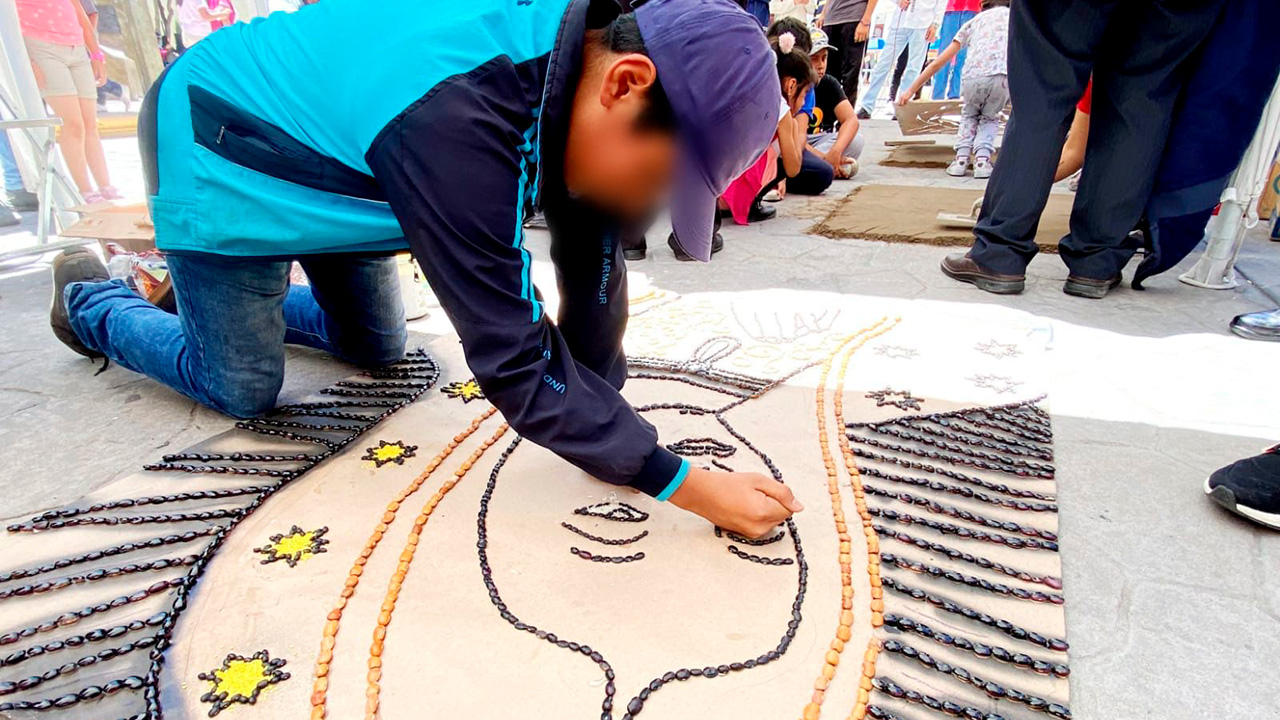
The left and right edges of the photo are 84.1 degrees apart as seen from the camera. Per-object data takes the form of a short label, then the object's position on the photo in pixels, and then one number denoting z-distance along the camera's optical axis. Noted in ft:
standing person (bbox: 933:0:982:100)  24.89
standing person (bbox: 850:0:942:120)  27.78
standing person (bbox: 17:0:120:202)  11.75
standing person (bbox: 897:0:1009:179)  16.96
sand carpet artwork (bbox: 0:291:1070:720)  3.49
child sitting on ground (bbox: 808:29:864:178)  17.34
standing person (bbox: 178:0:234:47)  15.15
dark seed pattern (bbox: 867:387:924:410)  6.39
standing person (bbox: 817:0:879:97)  23.32
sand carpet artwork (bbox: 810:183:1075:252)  12.25
